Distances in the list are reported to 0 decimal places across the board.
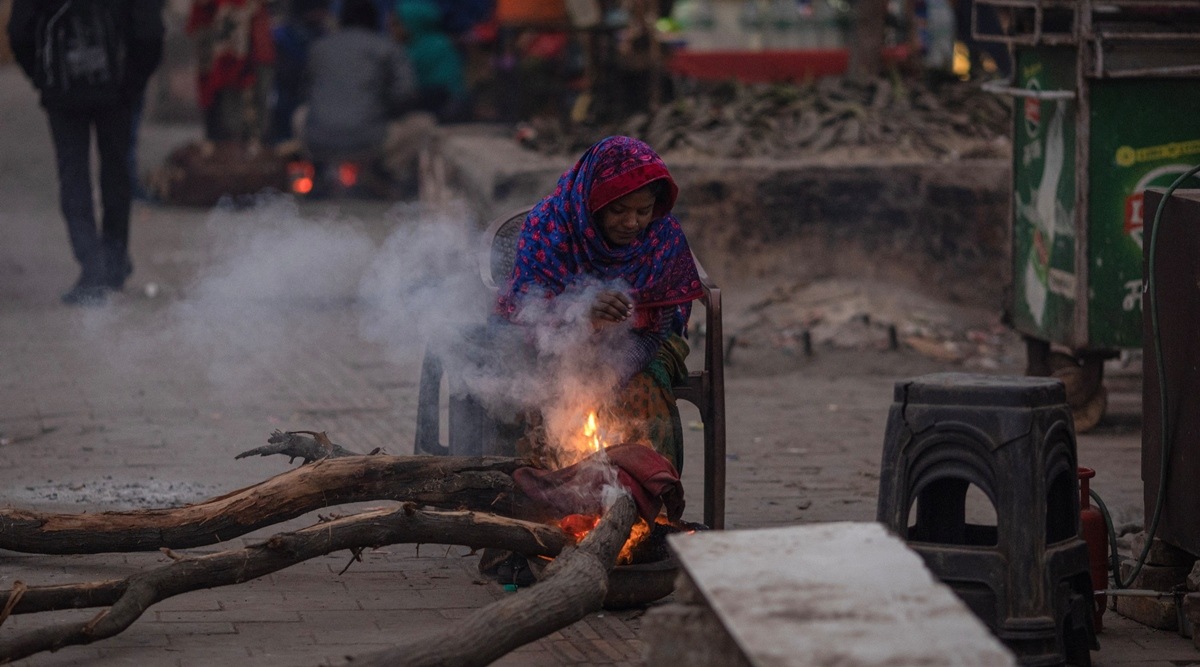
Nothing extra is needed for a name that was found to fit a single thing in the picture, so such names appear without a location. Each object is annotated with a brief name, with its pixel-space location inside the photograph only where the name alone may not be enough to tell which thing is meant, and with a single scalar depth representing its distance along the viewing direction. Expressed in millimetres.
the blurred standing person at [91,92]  19187
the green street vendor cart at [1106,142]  12977
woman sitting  9719
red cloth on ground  9047
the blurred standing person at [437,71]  30812
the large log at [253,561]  7691
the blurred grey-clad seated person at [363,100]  28547
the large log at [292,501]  9164
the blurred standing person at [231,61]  29766
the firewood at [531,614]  7008
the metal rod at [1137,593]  8805
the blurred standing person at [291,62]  33187
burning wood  8586
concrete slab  5625
